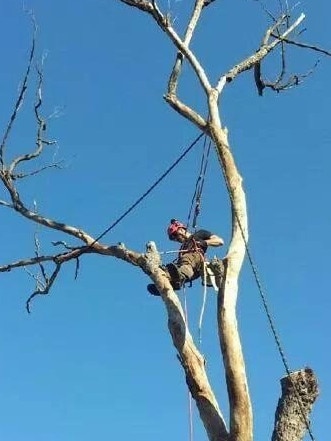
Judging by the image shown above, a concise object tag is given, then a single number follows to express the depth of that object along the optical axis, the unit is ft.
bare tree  14.61
